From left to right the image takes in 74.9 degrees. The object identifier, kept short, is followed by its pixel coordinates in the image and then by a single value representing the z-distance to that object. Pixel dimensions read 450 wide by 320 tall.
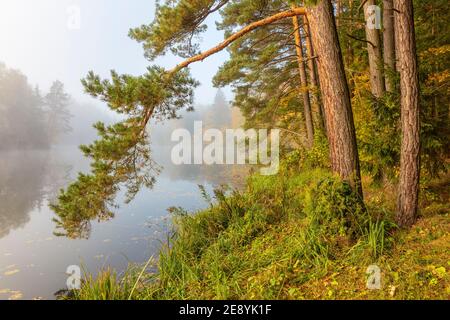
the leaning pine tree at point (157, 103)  5.00
